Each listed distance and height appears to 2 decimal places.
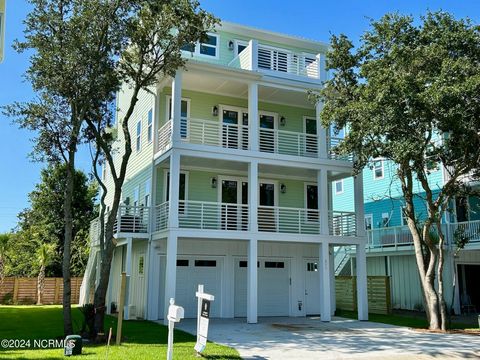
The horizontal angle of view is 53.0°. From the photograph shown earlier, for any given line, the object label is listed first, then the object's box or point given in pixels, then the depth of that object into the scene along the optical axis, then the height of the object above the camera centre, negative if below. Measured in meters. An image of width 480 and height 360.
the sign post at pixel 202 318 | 10.66 -0.99
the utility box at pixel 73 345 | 10.58 -1.59
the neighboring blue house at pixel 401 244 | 23.48 +1.73
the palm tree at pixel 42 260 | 27.36 +0.69
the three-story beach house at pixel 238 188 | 19.06 +3.78
